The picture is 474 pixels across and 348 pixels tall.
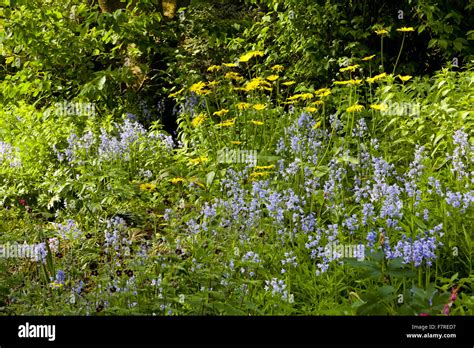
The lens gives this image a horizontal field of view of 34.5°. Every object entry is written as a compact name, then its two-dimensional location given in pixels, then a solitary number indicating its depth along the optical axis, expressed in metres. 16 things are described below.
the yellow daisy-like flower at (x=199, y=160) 6.03
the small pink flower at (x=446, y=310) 3.17
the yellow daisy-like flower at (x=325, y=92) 6.15
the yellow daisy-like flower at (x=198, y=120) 6.11
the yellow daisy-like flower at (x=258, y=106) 6.20
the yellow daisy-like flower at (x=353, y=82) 6.05
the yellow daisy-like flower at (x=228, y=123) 6.02
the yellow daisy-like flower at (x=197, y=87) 6.11
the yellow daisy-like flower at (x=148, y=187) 5.16
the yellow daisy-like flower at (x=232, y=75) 6.49
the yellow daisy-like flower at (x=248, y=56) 6.50
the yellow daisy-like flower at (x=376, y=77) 6.03
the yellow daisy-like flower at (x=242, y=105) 6.23
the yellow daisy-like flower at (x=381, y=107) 5.77
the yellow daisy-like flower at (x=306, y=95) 6.21
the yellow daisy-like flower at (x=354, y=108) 5.75
